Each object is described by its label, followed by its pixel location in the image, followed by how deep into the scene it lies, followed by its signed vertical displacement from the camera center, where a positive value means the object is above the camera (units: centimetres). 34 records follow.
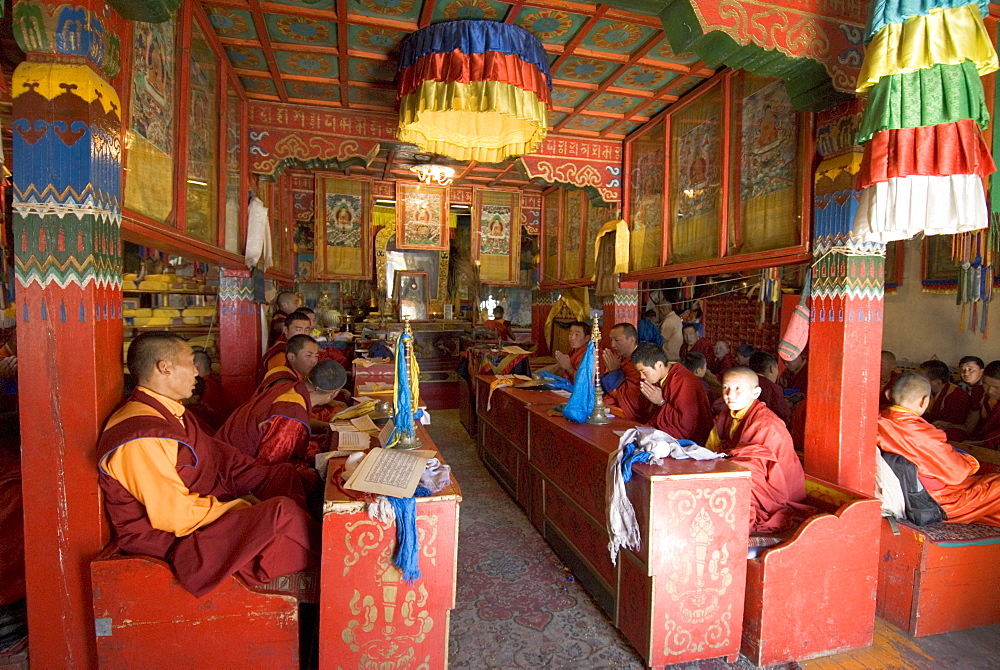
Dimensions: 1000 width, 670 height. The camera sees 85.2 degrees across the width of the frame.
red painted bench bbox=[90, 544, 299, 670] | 232 -139
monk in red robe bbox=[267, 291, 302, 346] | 710 -4
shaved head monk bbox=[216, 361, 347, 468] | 335 -75
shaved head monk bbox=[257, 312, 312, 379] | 547 -20
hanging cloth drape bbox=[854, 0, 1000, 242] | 247 +96
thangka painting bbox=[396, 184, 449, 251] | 947 +165
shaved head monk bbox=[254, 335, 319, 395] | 438 -38
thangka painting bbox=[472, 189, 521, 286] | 988 +141
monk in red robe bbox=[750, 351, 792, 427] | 489 -70
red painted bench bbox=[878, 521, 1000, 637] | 310 -149
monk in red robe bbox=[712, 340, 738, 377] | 813 -62
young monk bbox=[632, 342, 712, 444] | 414 -63
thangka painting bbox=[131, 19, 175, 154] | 270 +117
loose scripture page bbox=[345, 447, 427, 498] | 240 -76
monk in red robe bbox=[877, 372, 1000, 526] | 340 -89
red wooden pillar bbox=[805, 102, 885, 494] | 327 -1
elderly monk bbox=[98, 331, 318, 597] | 232 -88
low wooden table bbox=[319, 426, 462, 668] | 240 -127
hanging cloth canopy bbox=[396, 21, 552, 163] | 382 +170
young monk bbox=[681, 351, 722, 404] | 550 -52
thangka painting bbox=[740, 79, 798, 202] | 371 +126
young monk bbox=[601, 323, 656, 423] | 493 -62
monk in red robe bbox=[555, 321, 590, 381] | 636 -41
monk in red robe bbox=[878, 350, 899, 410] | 510 -49
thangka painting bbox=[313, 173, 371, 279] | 928 +137
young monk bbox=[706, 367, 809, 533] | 309 -79
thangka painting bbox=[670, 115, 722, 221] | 458 +132
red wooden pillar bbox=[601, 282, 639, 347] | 647 +11
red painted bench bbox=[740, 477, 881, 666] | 278 -141
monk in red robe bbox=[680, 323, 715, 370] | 863 -46
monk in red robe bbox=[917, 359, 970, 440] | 524 -78
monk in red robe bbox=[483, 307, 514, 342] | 1129 -32
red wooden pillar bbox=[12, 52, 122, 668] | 225 -8
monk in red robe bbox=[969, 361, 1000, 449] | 464 -81
